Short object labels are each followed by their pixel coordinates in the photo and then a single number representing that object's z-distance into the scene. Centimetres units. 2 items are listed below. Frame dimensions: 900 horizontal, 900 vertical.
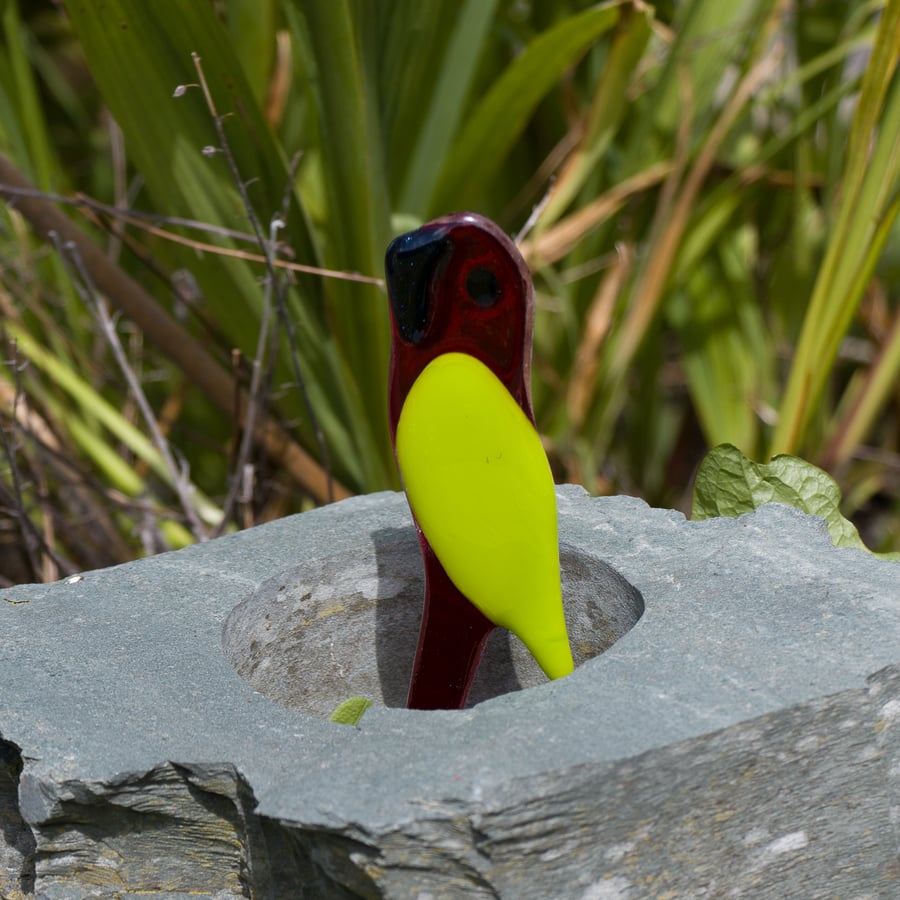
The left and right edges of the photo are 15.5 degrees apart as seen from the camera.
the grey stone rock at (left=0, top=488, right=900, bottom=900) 84
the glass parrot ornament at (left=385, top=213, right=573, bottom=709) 91
